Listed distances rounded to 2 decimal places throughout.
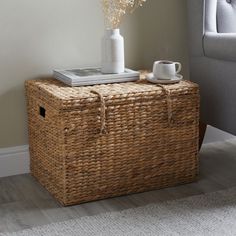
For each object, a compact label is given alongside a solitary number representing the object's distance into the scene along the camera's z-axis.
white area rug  2.43
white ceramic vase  2.95
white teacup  2.91
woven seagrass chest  2.64
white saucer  2.90
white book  2.84
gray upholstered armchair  2.98
